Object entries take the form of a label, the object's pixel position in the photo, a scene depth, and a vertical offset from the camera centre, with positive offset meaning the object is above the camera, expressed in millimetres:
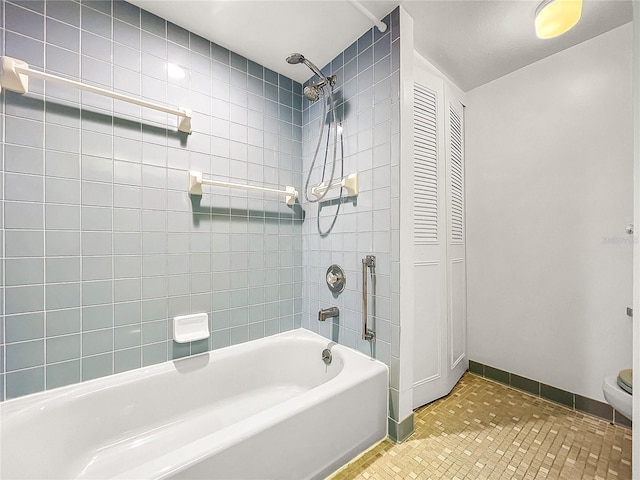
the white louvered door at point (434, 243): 1744 -18
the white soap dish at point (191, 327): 1502 -501
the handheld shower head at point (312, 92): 1725 +957
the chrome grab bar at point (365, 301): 1524 -344
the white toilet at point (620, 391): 1237 -737
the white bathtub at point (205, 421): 948 -804
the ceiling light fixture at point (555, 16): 1280 +1100
